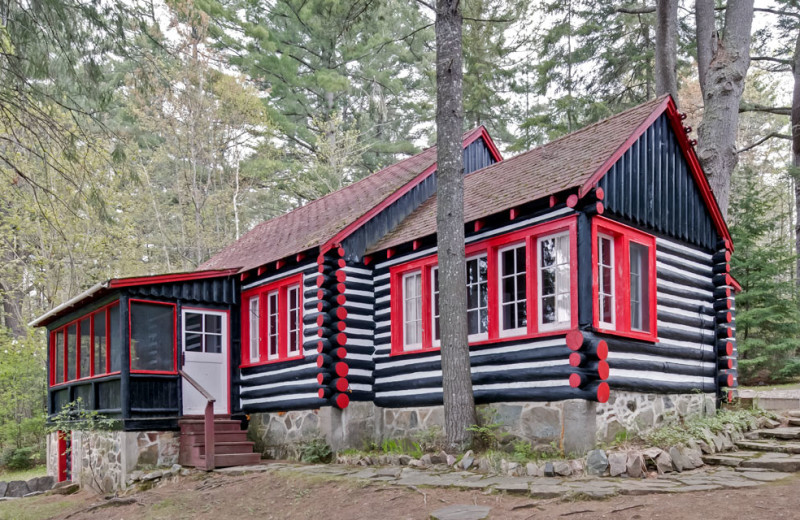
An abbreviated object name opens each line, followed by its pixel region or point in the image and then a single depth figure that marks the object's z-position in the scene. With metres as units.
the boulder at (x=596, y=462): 8.34
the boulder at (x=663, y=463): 8.32
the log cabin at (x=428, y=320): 9.57
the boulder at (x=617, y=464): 8.24
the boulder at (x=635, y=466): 8.17
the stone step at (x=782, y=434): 9.86
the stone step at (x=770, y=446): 9.09
